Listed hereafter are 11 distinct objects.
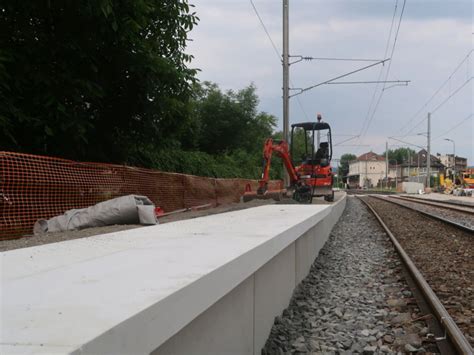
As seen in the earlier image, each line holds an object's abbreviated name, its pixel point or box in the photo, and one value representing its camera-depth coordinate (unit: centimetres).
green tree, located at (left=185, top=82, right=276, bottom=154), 3712
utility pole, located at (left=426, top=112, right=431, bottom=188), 5495
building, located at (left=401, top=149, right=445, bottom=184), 14139
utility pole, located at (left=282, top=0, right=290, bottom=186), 2223
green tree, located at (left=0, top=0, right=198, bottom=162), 786
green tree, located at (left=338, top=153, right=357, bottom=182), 16290
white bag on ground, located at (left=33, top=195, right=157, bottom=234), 807
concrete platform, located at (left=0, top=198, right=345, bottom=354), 154
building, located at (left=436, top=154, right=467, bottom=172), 15731
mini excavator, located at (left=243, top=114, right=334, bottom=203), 1891
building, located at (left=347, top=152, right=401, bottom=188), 16250
